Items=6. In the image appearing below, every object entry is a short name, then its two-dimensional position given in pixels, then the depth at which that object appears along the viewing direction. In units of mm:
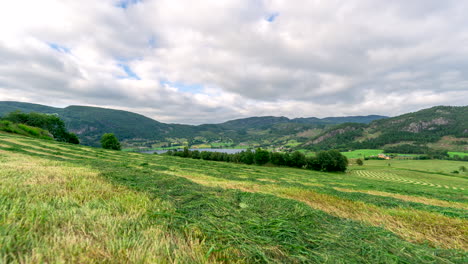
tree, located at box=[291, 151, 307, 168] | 63406
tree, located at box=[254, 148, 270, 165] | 65250
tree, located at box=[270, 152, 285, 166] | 64375
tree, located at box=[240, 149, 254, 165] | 67025
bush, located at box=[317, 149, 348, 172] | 62062
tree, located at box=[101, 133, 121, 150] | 58344
